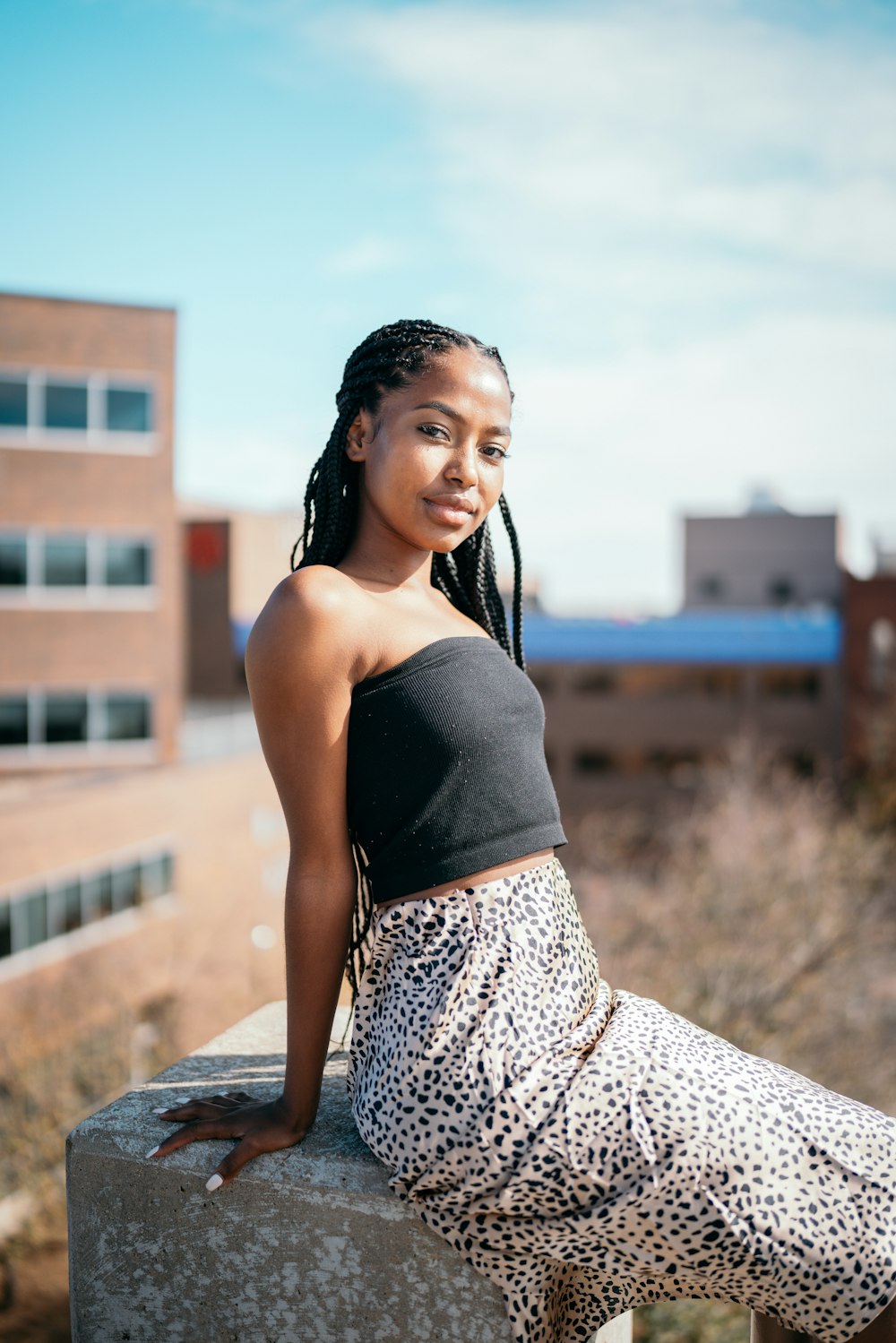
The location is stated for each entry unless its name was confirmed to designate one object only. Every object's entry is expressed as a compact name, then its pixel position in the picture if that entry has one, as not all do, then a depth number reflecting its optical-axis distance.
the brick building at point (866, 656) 34.56
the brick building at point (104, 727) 19.16
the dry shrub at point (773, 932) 17.91
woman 1.77
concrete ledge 2.02
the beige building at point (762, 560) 47.22
